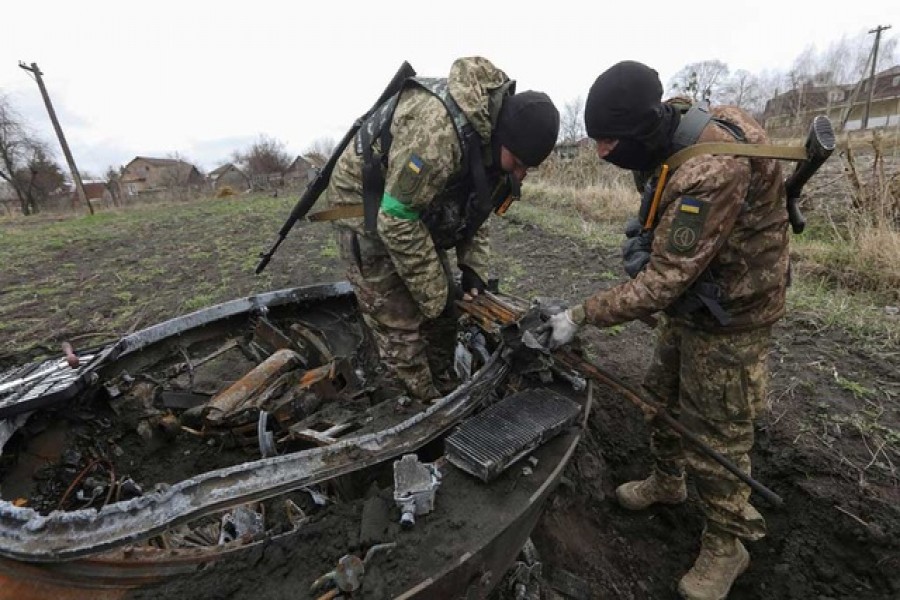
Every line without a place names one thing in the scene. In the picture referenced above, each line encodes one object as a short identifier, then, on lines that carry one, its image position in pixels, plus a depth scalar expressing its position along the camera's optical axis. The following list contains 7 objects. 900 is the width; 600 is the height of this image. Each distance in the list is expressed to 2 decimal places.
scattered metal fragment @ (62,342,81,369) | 2.43
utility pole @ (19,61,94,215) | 20.41
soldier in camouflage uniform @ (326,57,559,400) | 2.38
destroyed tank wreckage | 1.44
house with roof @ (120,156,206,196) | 47.88
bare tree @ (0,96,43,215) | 29.73
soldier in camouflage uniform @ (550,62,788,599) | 1.87
